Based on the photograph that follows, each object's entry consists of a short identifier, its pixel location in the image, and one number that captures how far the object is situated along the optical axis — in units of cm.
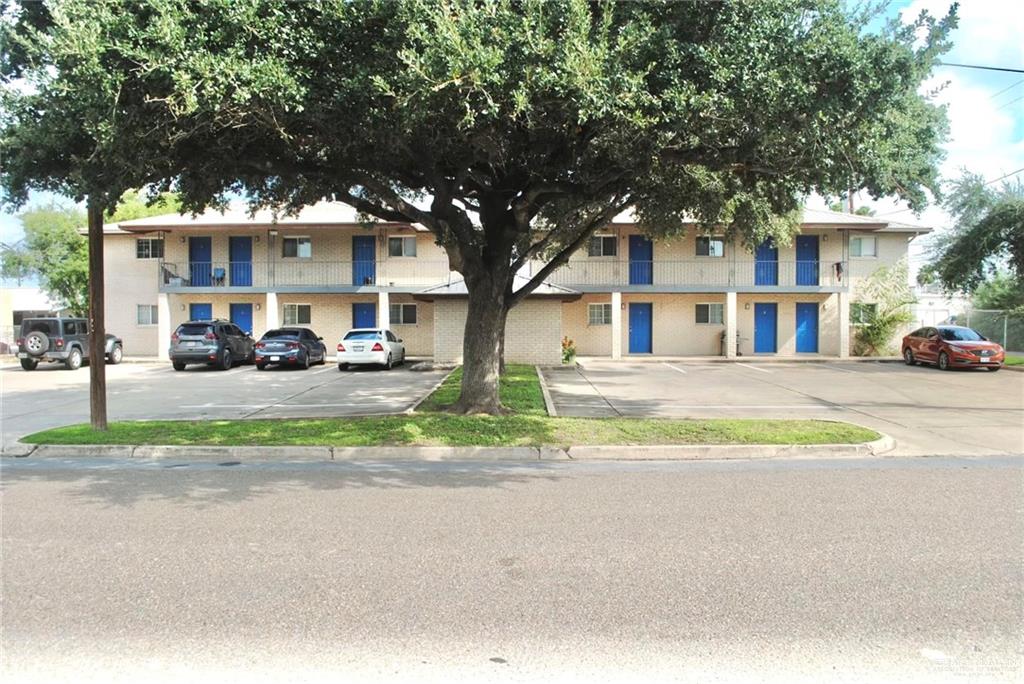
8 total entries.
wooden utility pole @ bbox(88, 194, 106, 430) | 1053
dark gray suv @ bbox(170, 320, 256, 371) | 2386
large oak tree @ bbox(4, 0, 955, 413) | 708
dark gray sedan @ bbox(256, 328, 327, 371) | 2414
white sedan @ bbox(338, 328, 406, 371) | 2362
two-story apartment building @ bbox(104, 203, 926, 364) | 2889
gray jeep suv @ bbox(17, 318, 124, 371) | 2428
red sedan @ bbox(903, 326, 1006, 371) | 2295
